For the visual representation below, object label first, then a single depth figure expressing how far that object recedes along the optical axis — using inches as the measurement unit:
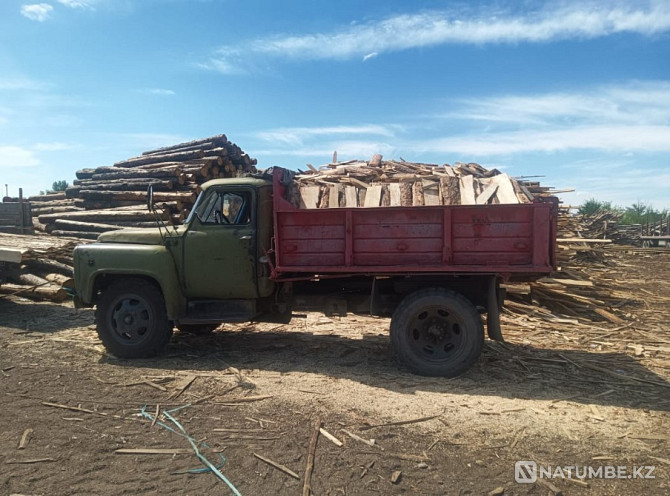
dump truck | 229.5
